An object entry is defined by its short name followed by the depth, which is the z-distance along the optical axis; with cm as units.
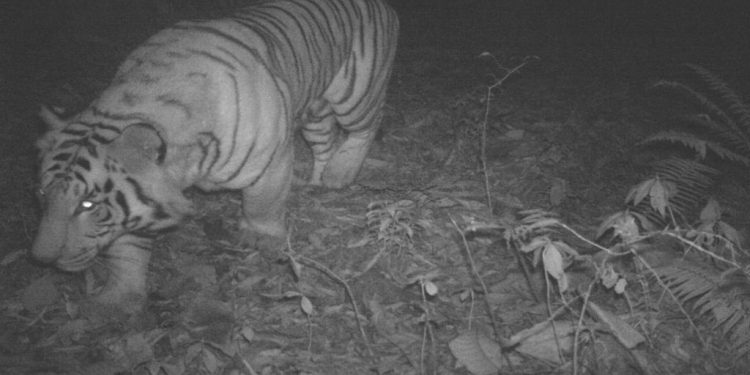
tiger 229
